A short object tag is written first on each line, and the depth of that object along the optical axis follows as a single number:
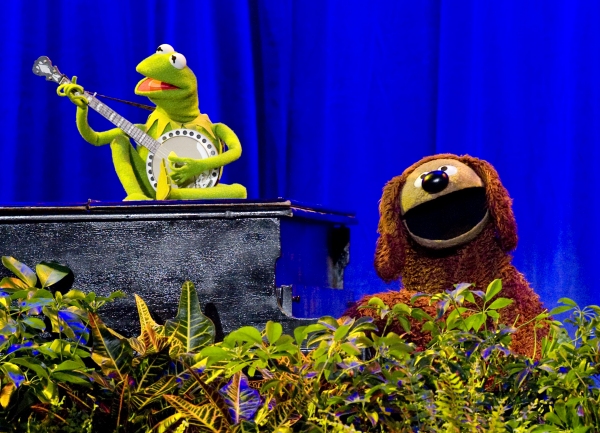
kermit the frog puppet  9.74
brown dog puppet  9.65
